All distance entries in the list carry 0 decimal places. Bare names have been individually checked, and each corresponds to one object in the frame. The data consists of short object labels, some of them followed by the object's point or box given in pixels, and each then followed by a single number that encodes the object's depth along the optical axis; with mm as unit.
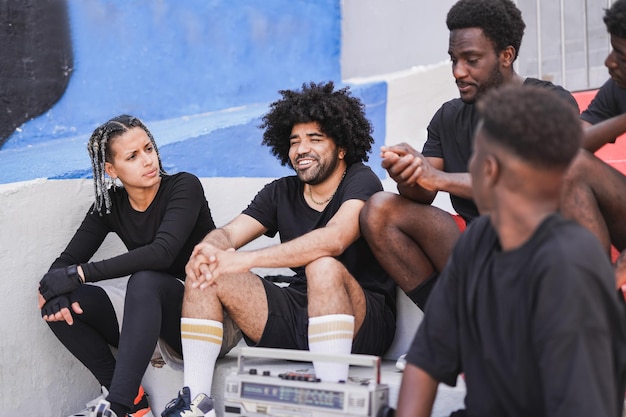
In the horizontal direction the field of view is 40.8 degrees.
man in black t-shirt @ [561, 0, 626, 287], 2580
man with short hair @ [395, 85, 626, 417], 1759
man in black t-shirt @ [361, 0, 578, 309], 3082
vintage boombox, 2395
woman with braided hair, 3303
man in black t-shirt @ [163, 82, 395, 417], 3109
